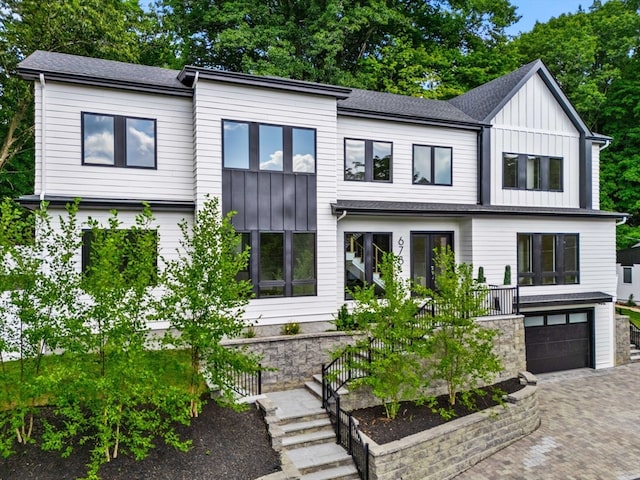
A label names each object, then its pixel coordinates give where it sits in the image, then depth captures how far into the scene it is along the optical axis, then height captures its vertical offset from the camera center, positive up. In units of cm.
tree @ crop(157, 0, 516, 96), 2438 +1342
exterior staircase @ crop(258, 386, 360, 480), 820 -420
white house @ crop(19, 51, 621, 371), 1164 +223
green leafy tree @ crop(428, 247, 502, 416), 1063 -244
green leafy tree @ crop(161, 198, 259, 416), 800 -116
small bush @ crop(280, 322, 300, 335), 1189 -245
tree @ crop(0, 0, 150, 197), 2009 +1026
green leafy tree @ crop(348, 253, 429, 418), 987 -248
